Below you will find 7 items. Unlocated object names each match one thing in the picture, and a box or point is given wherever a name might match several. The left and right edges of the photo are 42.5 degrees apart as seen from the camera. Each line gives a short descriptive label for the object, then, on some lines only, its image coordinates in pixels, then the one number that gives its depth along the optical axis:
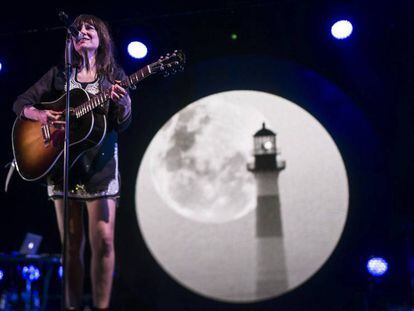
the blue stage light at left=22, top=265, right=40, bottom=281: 4.46
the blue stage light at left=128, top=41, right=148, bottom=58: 4.45
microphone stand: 2.40
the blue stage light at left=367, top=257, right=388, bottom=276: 3.86
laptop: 3.97
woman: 2.98
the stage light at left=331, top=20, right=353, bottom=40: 4.10
